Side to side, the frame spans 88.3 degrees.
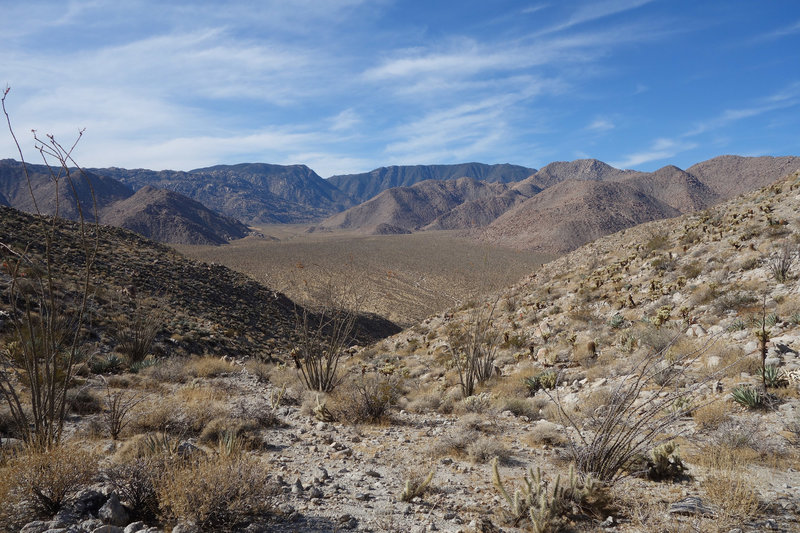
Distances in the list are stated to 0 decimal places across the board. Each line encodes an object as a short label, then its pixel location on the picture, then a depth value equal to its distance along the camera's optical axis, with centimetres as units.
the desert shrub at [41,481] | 303
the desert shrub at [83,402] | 612
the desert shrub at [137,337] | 1002
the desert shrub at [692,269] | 1105
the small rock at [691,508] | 320
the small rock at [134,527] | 291
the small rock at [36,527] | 283
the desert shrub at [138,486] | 324
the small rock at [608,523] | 322
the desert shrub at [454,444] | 487
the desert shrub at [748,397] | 508
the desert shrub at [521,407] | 638
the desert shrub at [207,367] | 917
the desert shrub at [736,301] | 825
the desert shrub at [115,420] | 504
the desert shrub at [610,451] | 364
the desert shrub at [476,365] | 779
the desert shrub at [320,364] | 793
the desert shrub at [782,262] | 866
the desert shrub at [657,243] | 1537
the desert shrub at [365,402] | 632
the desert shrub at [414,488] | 368
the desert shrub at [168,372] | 843
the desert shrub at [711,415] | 489
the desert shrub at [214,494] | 303
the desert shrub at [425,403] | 708
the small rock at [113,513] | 304
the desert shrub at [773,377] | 532
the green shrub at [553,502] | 318
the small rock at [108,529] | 283
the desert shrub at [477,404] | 651
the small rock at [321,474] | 408
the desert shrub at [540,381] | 741
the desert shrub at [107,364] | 863
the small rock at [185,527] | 290
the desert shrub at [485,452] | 457
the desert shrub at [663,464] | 391
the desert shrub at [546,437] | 509
